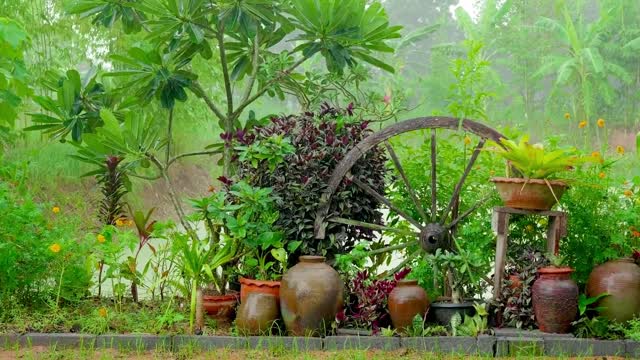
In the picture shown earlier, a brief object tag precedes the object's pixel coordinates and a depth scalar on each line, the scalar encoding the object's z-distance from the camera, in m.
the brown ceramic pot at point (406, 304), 4.87
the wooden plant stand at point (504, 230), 5.02
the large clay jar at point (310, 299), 4.82
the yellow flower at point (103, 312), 5.08
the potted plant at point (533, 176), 4.90
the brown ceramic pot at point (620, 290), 4.81
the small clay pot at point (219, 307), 5.34
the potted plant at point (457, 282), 5.03
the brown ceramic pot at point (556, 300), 4.75
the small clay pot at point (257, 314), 4.95
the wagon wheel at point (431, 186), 5.36
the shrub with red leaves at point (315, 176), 5.32
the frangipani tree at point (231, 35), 5.58
